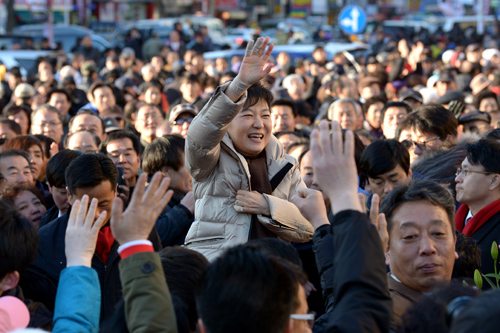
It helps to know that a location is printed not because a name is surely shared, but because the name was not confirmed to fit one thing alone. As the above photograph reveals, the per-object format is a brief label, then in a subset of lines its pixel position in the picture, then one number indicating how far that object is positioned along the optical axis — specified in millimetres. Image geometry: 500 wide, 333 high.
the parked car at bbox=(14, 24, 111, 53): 31822
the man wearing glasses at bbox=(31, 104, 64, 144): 10531
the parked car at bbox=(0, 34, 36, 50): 28302
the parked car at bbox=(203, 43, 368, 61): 25078
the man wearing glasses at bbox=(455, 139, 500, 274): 5648
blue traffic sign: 24562
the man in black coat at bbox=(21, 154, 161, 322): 5152
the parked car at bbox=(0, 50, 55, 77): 23109
